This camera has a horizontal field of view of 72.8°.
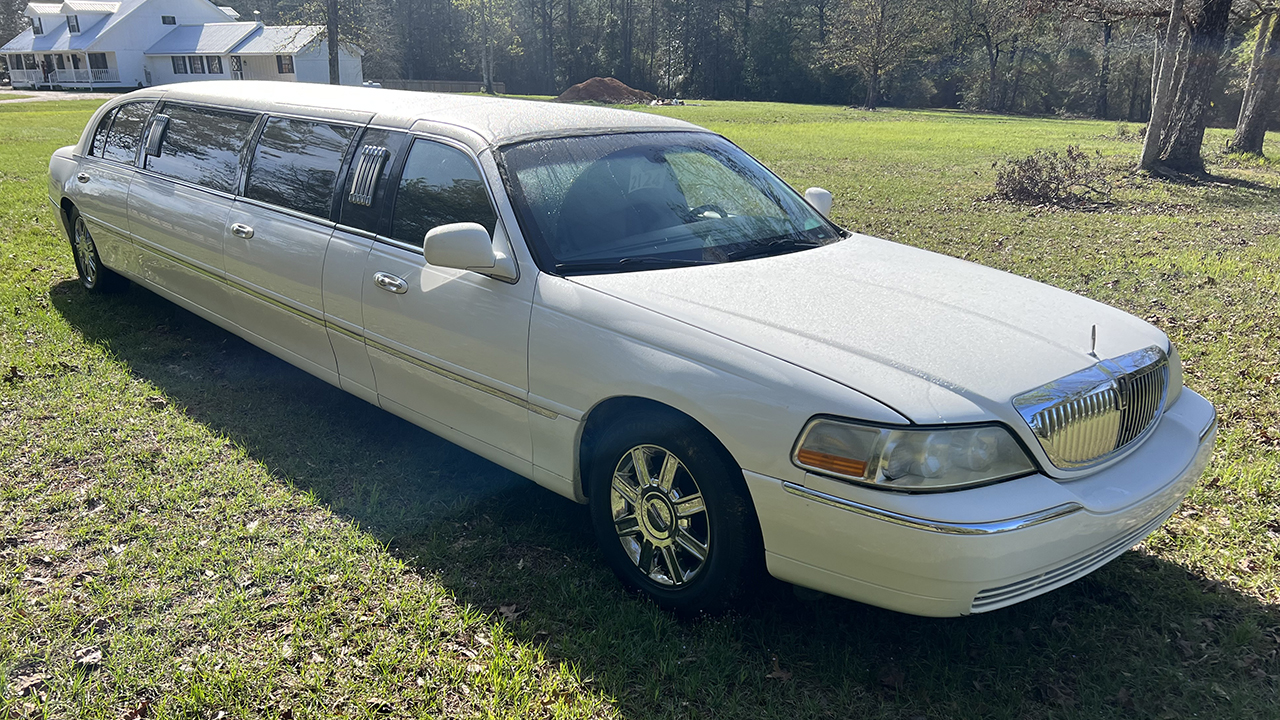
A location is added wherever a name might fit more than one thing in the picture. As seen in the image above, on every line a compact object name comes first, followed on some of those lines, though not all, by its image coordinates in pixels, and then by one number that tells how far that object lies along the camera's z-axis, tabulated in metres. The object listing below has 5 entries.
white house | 57.38
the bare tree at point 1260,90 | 17.81
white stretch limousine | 2.61
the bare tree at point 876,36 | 55.06
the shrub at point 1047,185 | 13.48
